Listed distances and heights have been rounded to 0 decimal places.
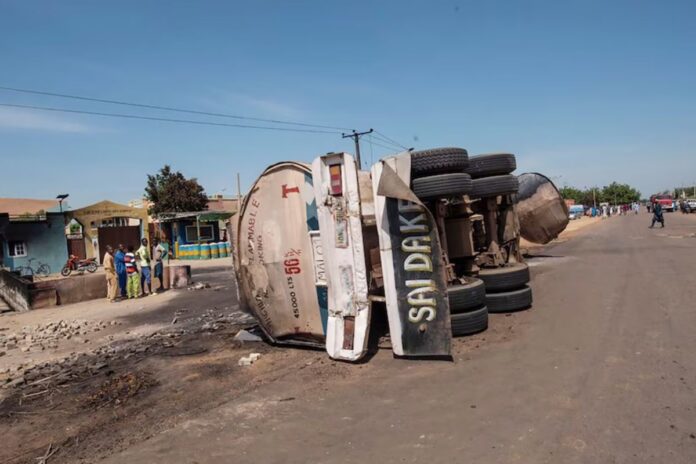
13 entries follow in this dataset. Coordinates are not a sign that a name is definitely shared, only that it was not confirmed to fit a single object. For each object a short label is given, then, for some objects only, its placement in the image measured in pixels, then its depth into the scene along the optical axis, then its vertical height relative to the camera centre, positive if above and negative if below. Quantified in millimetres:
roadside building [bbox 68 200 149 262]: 29375 +1783
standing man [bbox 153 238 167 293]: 14945 -503
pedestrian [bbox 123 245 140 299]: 13508 -647
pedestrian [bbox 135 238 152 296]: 14078 -363
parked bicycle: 26156 -310
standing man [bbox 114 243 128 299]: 13625 -357
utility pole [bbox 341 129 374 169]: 34688 +6979
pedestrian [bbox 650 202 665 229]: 27594 -431
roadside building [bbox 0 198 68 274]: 25812 +1312
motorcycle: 26203 -341
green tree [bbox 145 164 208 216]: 44719 +5520
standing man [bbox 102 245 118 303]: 13308 -546
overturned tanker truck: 5457 -315
